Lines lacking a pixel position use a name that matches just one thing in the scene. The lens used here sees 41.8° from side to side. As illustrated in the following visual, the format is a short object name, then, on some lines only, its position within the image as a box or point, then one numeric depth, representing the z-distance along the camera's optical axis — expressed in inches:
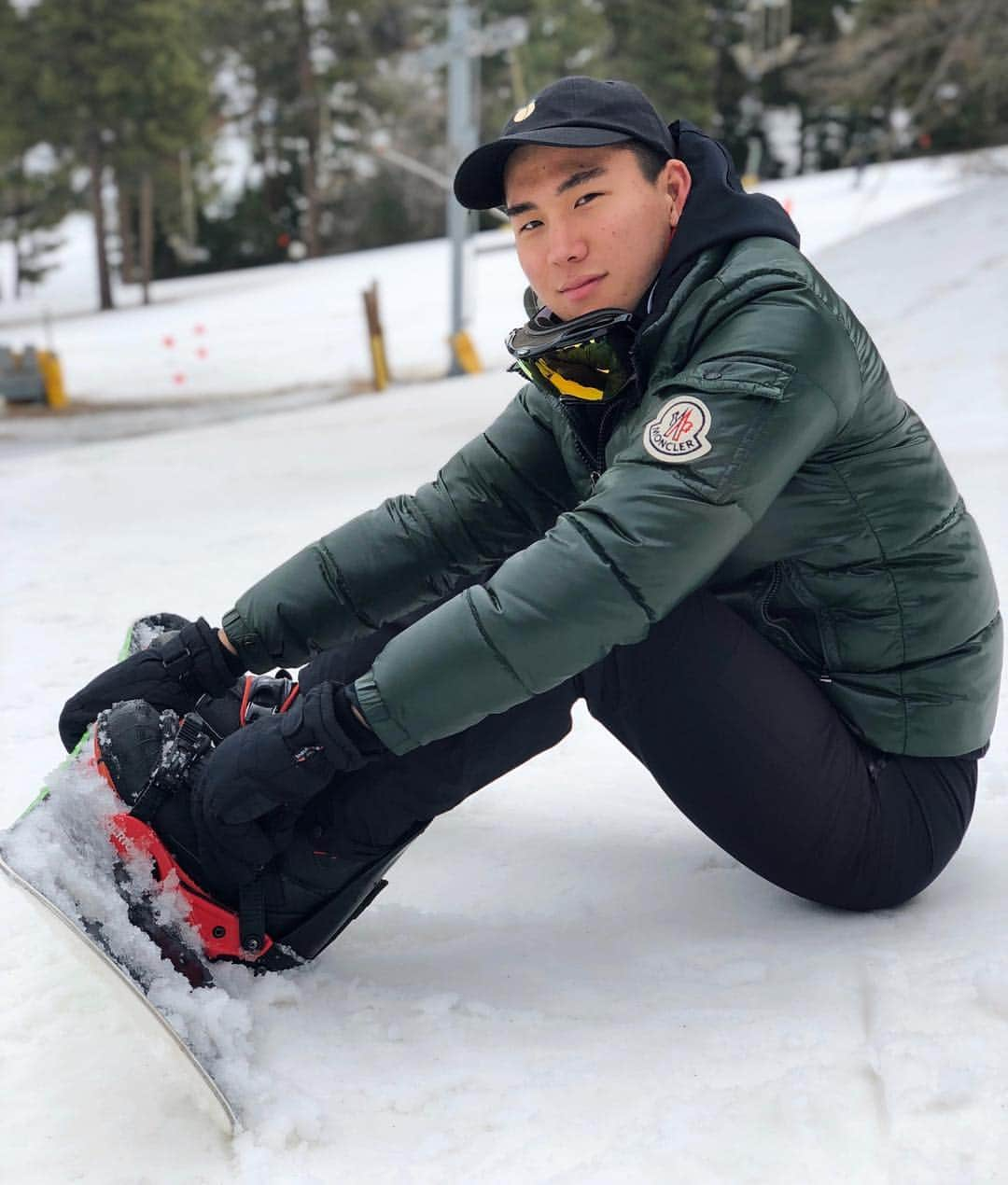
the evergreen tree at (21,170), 983.0
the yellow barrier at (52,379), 660.1
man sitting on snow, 66.2
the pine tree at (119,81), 1002.1
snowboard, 64.4
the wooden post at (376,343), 607.2
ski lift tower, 584.4
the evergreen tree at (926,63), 416.8
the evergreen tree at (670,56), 1414.9
